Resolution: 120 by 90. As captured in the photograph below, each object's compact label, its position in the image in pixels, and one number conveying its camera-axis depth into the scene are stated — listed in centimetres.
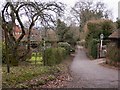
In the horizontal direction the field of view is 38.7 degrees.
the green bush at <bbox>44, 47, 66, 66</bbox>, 1300
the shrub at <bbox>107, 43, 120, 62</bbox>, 1426
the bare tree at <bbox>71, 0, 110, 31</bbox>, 3288
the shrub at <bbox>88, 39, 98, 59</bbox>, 2271
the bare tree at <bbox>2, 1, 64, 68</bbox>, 1220
